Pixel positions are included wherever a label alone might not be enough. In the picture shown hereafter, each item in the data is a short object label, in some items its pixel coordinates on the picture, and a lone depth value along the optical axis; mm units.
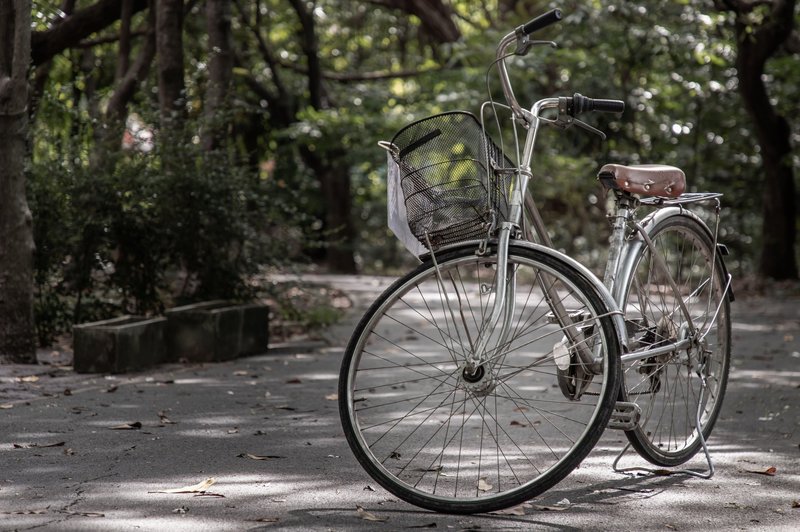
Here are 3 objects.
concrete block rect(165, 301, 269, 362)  14867
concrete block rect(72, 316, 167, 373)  13287
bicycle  7078
